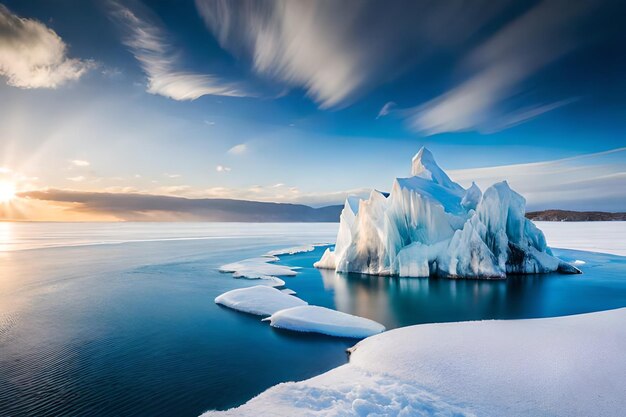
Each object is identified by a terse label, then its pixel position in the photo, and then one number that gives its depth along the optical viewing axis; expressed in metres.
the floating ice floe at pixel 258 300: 11.84
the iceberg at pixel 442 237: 19.03
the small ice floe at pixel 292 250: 31.45
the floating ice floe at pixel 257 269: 19.17
